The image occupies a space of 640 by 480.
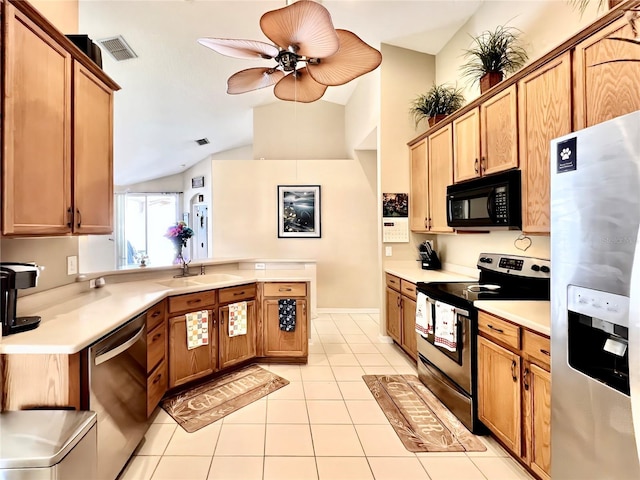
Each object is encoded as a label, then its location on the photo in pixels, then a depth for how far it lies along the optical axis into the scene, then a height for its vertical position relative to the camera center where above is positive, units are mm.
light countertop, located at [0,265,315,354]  1479 -396
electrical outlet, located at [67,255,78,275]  2457 -161
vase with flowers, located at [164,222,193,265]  3293 +64
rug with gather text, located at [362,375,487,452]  2197 -1314
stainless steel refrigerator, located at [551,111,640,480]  1069 -222
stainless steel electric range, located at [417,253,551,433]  2285 -526
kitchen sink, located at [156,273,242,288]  3034 -374
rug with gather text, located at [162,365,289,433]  2508 -1285
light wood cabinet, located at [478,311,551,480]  1712 -843
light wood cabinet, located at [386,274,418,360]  3373 -805
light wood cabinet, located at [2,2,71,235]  1509 +547
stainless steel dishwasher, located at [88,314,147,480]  1640 -811
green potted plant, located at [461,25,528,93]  2730 +1484
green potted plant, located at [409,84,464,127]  3613 +1472
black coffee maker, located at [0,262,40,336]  1538 -199
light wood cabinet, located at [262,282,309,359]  3439 -845
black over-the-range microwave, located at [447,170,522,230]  2379 +283
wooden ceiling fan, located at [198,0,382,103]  1916 +1257
